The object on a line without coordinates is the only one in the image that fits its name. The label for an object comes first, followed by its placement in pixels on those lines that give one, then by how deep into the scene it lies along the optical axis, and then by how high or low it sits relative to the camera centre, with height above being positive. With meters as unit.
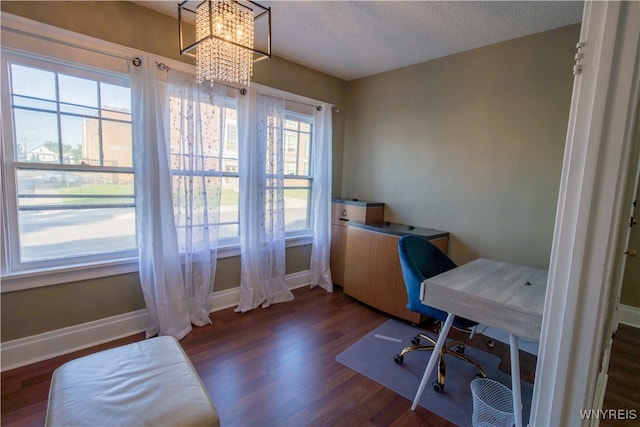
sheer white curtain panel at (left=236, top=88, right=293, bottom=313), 2.92 -0.22
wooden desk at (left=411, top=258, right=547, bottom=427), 1.37 -0.54
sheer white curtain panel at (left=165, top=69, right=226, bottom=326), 2.46 +0.02
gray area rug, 1.82 -1.30
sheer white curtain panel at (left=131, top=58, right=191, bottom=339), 2.27 -0.29
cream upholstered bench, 1.08 -0.87
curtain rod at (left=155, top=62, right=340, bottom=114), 2.36 +0.86
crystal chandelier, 1.47 +0.70
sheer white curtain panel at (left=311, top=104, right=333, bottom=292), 3.53 -0.19
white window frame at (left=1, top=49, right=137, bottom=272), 1.89 +0.03
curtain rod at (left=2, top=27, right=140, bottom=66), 1.85 +0.85
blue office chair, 1.99 -0.66
